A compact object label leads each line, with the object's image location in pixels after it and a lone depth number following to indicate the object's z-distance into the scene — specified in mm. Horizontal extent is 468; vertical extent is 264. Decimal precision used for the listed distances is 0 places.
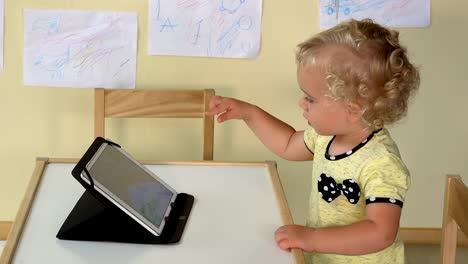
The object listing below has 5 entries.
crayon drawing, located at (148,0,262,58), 2029
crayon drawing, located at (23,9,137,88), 2021
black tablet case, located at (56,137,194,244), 1210
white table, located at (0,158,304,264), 1179
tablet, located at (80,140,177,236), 1218
